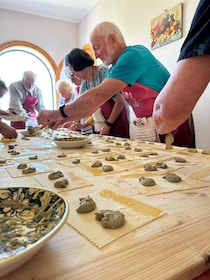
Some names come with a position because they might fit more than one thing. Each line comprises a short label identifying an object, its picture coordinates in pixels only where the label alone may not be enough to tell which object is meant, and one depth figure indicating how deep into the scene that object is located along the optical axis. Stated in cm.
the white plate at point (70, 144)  106
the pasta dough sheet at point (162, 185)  47
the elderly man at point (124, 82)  117
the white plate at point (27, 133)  173
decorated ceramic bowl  21
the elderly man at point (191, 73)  37
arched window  398
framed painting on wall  209
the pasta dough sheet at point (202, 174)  55
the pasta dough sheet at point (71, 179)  51
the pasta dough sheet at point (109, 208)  30
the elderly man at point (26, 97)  344
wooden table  23
